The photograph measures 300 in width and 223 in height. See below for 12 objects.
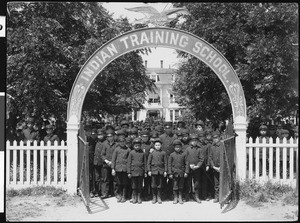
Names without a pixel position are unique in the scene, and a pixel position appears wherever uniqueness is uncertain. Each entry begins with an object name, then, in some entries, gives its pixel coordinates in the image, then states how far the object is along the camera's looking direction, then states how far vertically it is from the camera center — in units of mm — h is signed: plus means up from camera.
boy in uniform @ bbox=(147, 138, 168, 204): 8359 -1117
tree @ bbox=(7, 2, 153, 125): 10617 +1900
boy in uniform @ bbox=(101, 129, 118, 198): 8852 -1080
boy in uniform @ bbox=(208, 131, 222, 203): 8562 -977
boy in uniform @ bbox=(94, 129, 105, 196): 8977 -1034
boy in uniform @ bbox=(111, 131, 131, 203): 8469 -1067
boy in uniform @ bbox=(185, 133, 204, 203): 8453 -1021
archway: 8469 +1159
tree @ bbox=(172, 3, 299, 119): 10023 +1910
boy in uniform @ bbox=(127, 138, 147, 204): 8359 -1097
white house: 39062 +1582
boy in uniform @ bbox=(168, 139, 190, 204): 8359 -1123
